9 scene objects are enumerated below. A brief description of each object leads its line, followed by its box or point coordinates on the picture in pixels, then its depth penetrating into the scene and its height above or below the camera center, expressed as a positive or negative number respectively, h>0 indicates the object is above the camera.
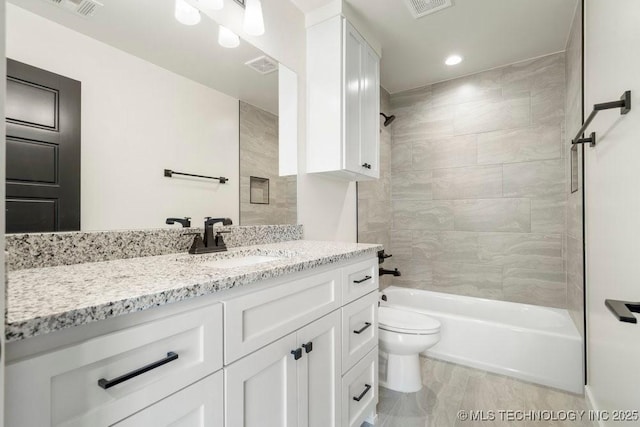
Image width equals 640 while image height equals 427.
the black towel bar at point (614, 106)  1.00 +0.40
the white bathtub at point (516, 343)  1.89 -0.92
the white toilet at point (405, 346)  1.81 -0.84
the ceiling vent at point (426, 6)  1.84 +1.34
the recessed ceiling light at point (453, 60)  2.48 +1.34
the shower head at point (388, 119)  2.97 +0.97
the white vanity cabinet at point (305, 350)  0.80 -0.48
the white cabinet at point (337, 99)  1.81 +0.74
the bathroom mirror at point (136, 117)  0.84 +0.37
